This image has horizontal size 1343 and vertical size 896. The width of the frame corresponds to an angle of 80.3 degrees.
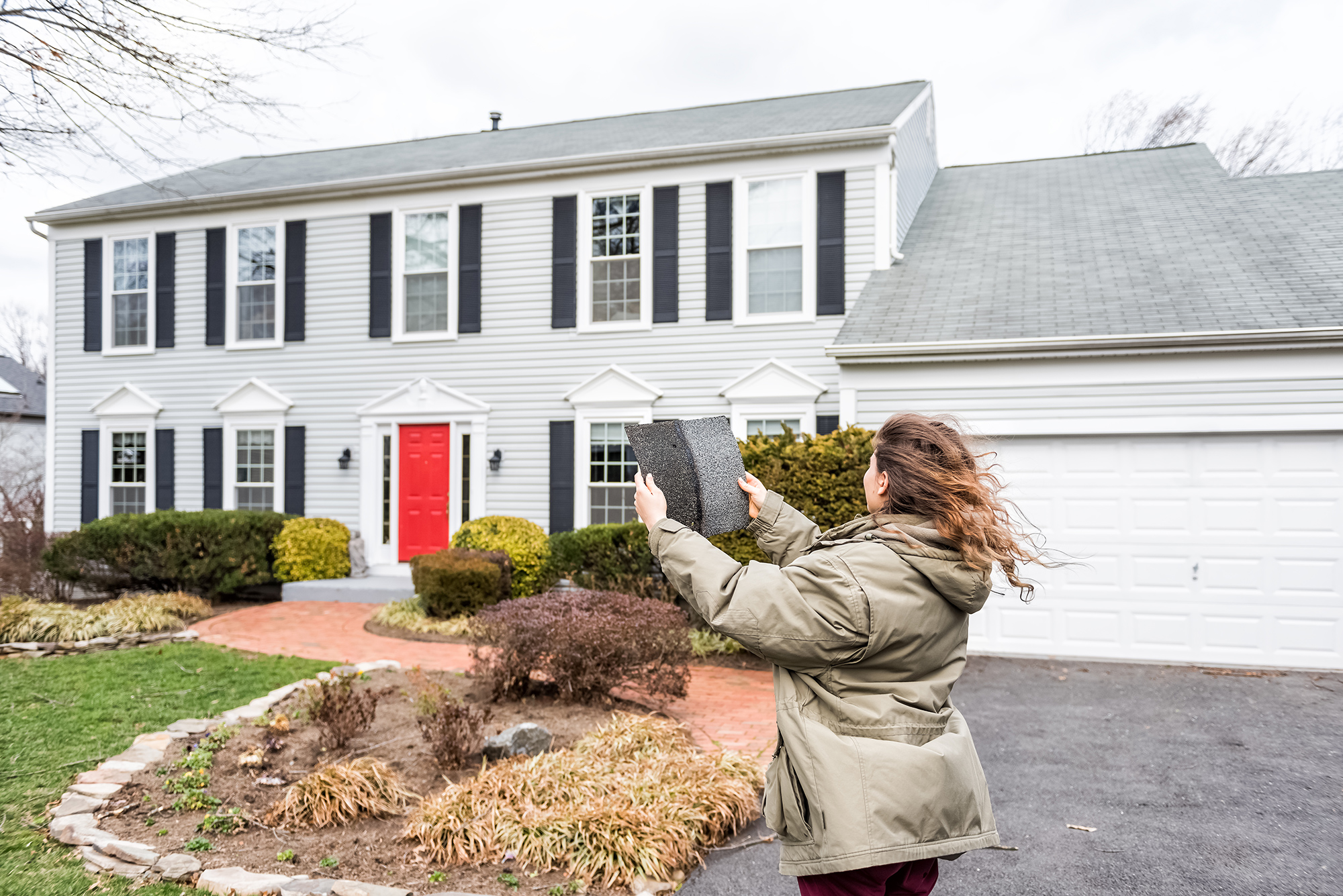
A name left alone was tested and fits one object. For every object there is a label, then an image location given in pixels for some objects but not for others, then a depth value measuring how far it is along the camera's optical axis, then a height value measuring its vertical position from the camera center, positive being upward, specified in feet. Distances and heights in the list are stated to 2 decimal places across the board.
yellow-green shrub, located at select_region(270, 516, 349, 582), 34.60 -5.17
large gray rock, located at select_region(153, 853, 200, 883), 10.21 -5.65
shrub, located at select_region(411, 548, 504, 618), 28.63 -5.40
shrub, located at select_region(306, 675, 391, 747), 14.35 -5.17
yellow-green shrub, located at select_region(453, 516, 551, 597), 31.40 -4.34
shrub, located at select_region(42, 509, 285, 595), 32.91 -5.07
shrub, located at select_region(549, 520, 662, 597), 28.27 -4.55
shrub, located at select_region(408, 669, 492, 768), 13.67 -5.23
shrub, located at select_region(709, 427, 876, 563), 22.44 -1.15
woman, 5.42 -1.62
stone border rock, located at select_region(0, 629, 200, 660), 23.16 -6.43
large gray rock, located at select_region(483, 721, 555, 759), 13.93 -5.45
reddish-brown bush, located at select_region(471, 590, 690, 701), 17.11 -4.65
